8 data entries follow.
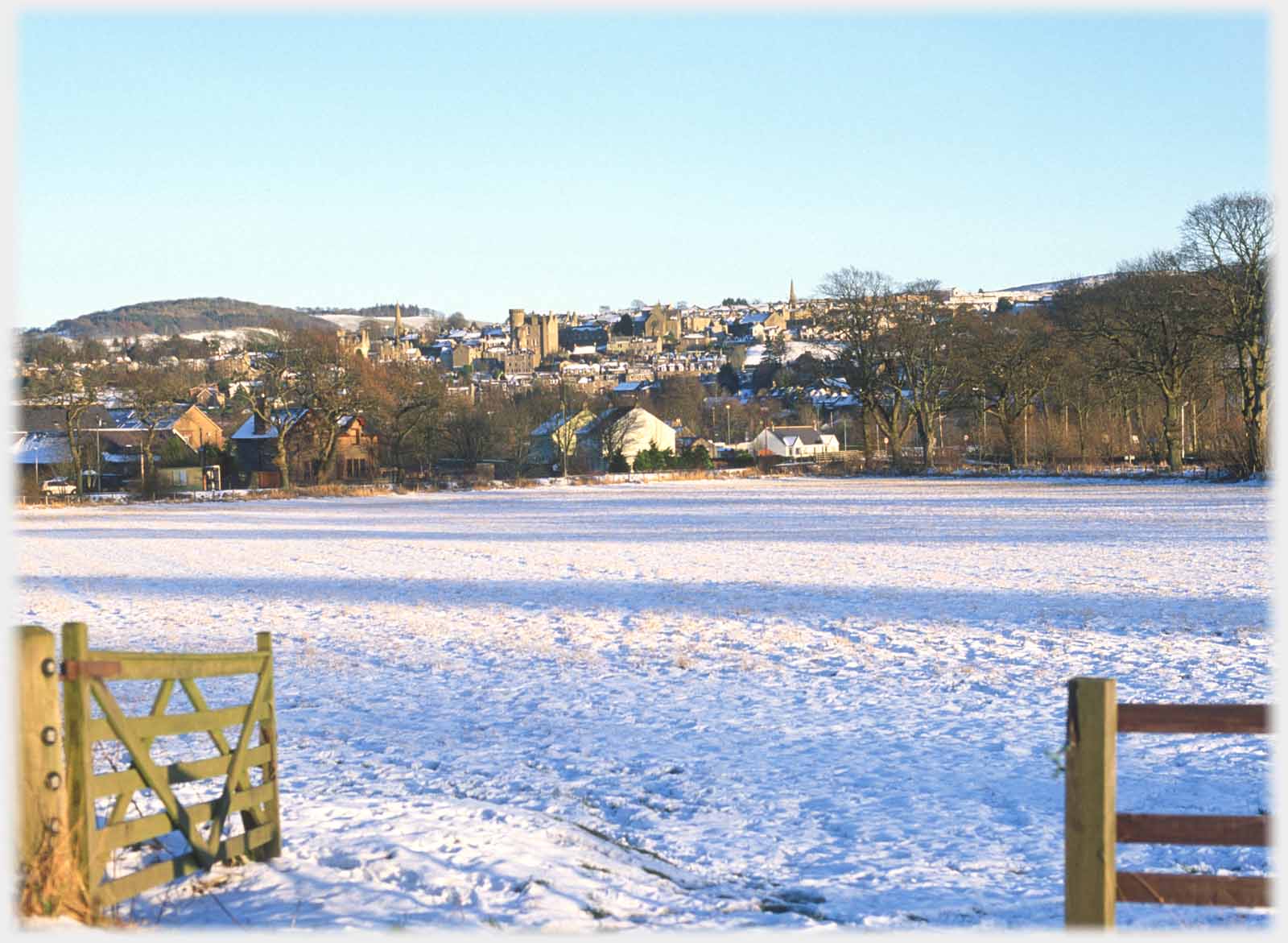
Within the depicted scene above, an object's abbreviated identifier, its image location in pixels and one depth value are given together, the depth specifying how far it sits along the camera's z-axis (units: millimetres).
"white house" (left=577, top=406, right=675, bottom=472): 97062
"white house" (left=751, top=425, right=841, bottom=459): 135500
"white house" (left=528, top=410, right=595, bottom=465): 92750
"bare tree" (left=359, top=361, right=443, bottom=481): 80250
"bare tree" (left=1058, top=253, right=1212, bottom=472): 59531
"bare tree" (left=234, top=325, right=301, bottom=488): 75938
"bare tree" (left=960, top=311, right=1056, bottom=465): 73312
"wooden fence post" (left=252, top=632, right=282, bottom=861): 7633
